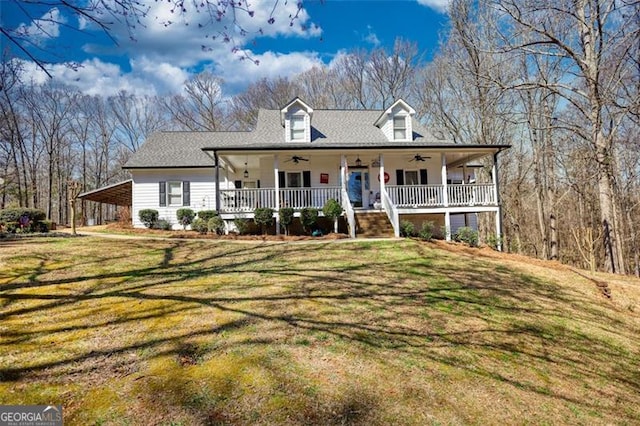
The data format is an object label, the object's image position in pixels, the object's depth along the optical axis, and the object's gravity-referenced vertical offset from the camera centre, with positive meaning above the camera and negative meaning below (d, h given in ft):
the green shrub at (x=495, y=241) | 45.98 -3.64
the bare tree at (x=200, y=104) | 115.44 +41.78
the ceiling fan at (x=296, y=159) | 52.21 +9.95
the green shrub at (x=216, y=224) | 47.83 +0.05
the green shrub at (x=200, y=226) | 50.96 -0.15
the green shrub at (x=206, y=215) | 55.26 +1.65
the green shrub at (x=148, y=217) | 57.77 +1.71
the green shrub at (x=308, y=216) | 47.62 +0.70
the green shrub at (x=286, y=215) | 47.93 +0.97
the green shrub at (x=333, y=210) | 47.16 +1.39
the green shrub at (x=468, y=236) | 46.14 -2.86
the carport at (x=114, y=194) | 64.39 +6.98
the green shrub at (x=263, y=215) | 47.50 +1.02
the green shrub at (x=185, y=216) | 58.03 +1.65
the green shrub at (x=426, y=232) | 43.56 -1.97
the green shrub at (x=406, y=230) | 44.88 -1.66
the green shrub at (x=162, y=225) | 57.77 +0.29
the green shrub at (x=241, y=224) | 47.50 -0.09
